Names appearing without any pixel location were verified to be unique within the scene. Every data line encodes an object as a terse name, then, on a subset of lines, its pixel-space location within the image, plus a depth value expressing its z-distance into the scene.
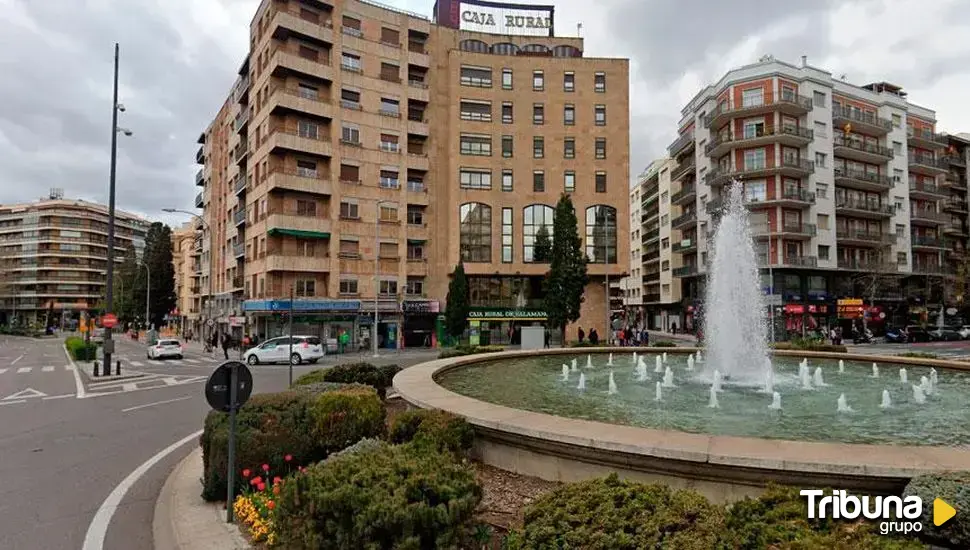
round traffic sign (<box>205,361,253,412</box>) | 5.68
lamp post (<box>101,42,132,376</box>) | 23.47
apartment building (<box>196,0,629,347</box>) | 42.62
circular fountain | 4.64
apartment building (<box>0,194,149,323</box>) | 108.19
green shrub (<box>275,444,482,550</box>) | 3.73
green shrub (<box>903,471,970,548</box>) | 3.53
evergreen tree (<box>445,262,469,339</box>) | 43.88
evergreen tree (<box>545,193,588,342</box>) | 40.88
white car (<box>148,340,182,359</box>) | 36.50
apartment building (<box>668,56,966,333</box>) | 50.81
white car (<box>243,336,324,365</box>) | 31.42
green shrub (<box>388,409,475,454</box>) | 5.93
